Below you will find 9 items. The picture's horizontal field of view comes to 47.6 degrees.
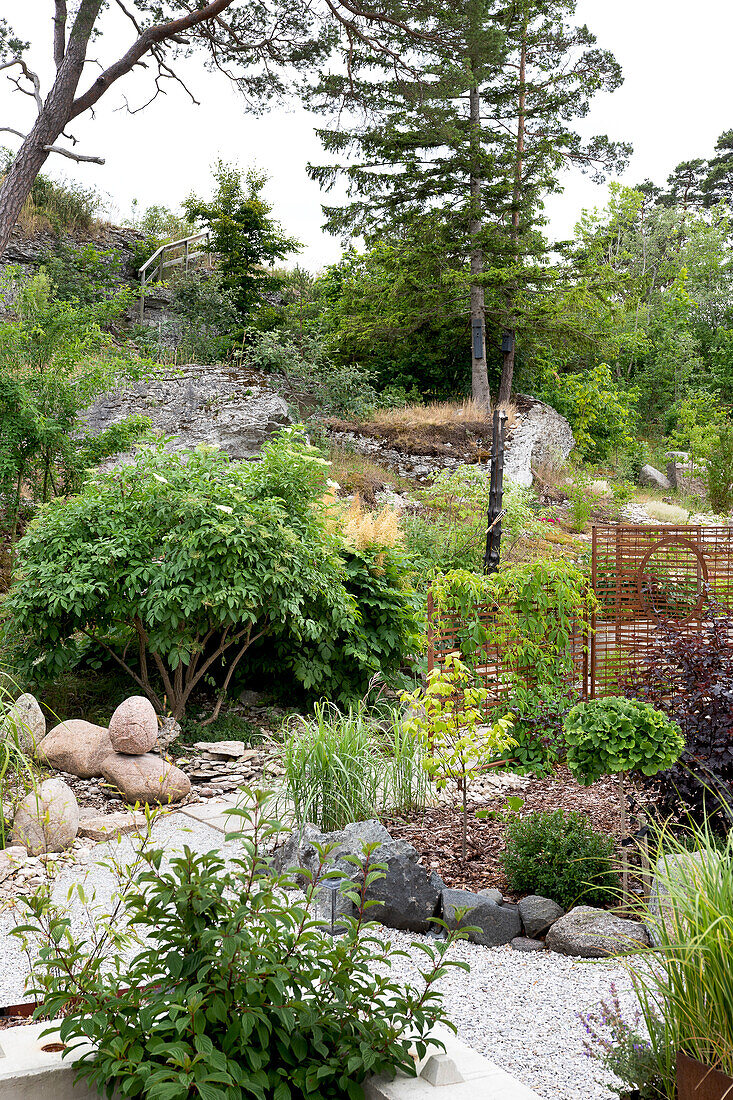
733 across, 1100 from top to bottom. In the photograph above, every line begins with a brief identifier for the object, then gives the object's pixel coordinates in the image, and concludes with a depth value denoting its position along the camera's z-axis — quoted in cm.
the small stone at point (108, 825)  419
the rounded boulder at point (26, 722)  415
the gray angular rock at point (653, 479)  1911
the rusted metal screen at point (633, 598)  638
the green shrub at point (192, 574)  534
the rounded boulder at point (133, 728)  484
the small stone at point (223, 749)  559
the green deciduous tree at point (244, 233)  1666
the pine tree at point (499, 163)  1498
